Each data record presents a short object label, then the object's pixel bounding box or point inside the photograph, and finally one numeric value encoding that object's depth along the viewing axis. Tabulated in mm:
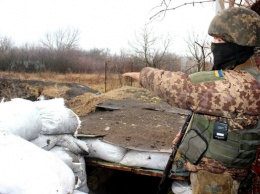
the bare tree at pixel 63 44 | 36891
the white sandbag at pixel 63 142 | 2381
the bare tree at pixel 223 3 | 2726
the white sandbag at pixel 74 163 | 2338
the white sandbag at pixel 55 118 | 2455
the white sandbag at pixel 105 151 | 2715
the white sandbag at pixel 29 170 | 1541
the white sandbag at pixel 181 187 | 2381
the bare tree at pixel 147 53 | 20297
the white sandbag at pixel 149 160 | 2598
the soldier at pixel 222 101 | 1604
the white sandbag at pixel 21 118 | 2039
